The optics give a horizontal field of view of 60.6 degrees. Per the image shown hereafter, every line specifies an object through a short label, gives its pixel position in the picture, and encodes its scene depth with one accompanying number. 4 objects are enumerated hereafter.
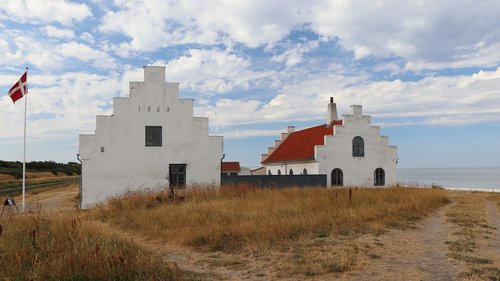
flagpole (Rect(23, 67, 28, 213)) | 22.14
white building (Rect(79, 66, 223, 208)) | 24.75
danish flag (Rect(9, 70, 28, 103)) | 20.91
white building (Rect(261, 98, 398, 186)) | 29.91
